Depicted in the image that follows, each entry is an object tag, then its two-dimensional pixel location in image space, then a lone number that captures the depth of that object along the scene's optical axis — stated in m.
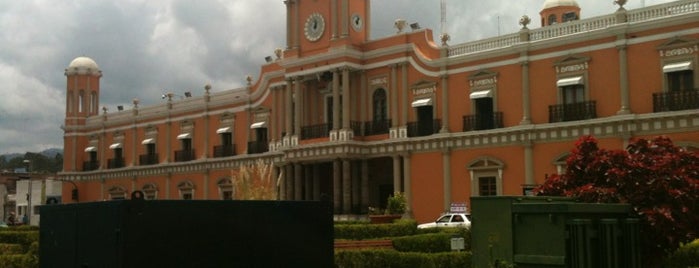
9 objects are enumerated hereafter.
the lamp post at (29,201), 54.61
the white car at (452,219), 26.34
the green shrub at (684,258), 12.25
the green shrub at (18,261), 15.12
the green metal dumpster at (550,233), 8.72
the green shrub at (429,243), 17.47
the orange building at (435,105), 26.73
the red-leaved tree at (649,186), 11.33
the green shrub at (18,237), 21.97
